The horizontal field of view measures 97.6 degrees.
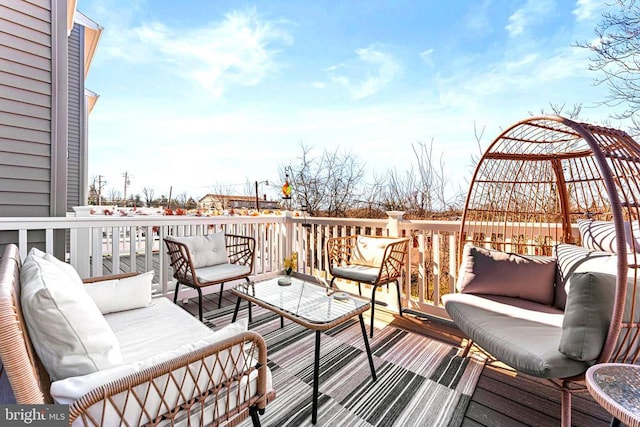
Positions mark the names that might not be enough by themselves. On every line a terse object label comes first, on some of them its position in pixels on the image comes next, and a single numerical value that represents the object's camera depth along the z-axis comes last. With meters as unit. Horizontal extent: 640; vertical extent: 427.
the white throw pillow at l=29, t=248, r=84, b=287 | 1.44
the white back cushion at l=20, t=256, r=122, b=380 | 0.92
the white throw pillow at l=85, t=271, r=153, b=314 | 1.85
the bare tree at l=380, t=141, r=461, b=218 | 4.68
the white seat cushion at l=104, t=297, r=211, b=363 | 1.47
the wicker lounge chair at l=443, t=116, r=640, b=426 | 1.36
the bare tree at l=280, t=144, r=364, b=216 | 6.52
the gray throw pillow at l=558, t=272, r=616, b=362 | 1.34
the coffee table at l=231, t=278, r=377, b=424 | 1.74
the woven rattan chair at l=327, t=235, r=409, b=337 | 2.79
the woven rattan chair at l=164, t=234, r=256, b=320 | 2.76
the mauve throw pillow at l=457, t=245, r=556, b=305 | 2.18
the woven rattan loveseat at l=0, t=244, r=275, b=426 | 0.74
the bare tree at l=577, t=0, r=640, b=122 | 3.46
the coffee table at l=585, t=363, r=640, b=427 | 0.95
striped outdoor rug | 1.64
